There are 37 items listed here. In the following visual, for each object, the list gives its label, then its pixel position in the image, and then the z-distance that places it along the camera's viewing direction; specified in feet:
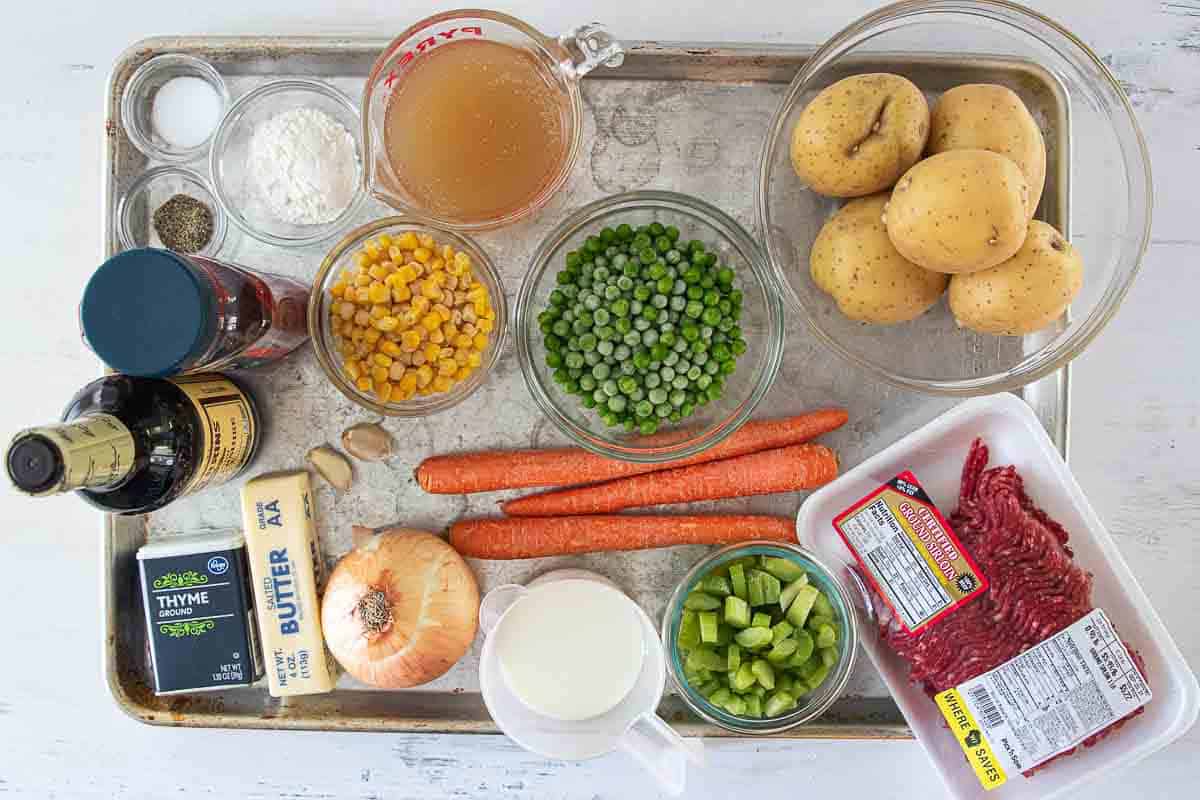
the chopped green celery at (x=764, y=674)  2.03
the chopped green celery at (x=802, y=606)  2.05
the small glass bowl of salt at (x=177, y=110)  2.16
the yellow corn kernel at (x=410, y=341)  2.01
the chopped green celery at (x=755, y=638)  2.04
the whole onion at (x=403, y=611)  2.07
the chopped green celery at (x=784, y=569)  2.08
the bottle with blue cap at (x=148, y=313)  1.69
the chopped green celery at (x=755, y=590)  2.07
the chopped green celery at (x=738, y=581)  2.07
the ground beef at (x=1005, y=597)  2.00
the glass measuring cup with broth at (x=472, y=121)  2.04
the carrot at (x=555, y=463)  2.15
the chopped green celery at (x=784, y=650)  2.03
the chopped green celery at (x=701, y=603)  2.06
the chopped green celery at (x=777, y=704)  2.05
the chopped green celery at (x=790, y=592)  2.06
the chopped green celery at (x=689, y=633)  2.07
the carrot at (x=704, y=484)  2.14
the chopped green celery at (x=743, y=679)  2.04
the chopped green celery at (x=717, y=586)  2.07
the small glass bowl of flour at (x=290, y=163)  2.09
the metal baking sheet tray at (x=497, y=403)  2.14
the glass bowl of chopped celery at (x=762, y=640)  2.05
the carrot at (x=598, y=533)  2.17
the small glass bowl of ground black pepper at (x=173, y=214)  2.16
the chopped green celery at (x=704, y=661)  2.05
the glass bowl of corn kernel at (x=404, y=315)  2.02
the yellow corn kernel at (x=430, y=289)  2.02
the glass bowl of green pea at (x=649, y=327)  2.01
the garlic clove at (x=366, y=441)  2.15
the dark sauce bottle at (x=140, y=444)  1.61
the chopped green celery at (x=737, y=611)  2.04
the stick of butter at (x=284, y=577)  2.12
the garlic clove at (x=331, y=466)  2.16
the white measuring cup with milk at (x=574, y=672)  2.03
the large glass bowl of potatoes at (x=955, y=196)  1.80
